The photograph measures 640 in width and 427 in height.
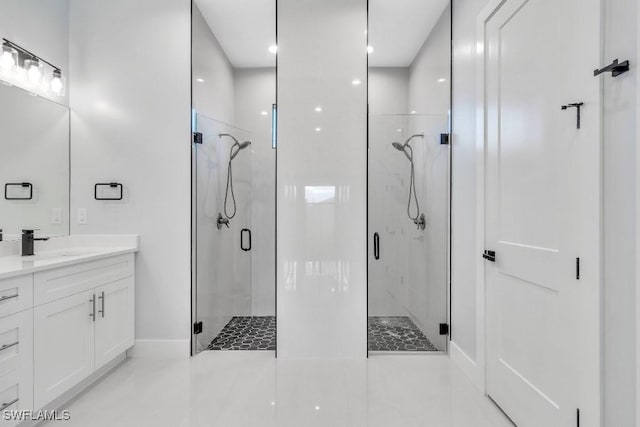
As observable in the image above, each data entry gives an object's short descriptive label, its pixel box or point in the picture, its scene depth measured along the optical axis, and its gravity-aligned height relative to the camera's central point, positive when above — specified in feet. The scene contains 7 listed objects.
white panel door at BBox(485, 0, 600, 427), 4.41 +0.05
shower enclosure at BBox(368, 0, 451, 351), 9.30 +0.07
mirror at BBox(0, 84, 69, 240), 7.30 +1.20
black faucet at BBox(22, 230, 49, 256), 7.41 -0.65
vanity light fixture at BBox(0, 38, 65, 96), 7.34 +3.46
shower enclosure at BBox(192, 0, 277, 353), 9.49 +1.33
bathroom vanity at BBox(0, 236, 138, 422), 5.49 -2.06
